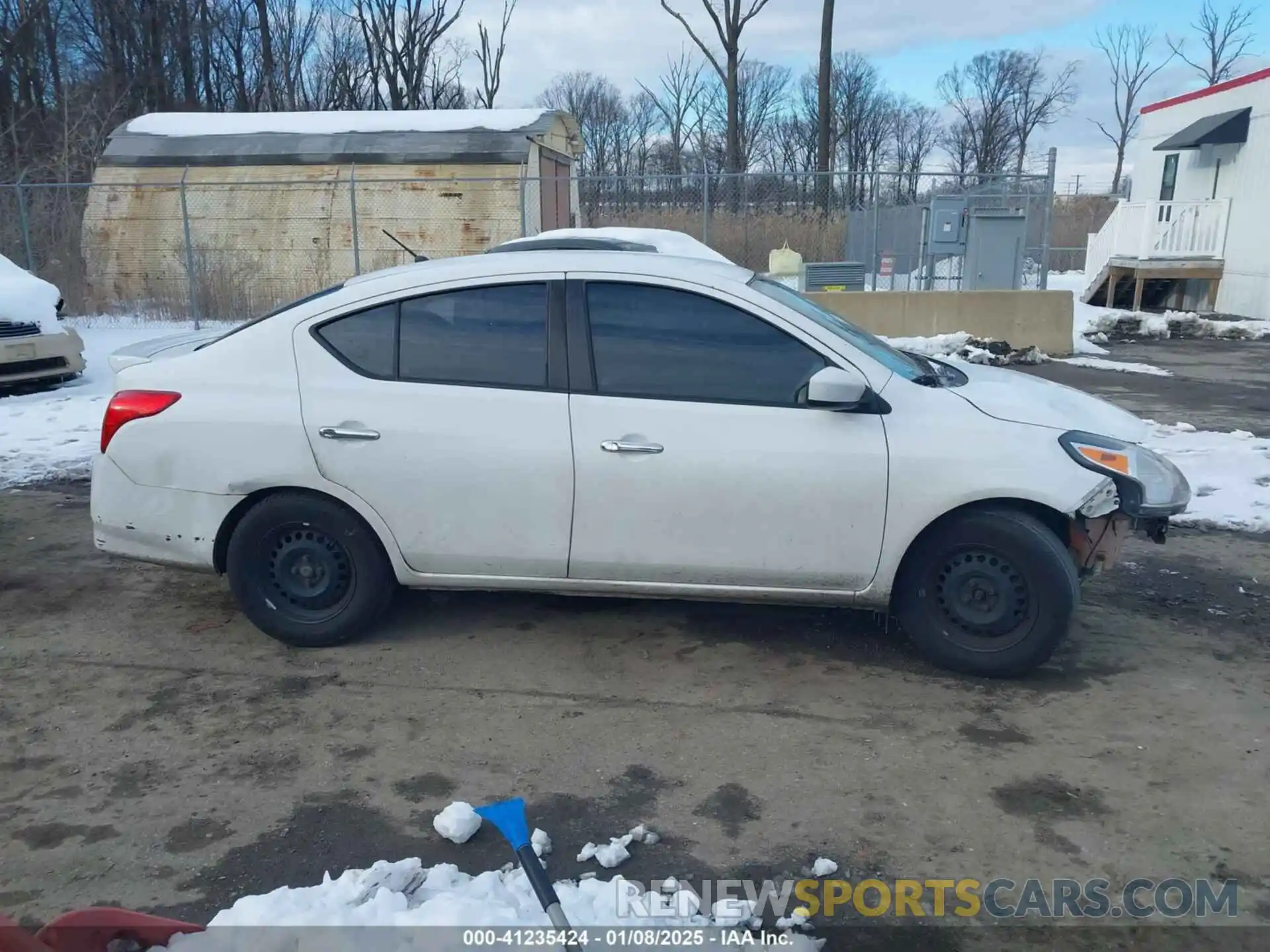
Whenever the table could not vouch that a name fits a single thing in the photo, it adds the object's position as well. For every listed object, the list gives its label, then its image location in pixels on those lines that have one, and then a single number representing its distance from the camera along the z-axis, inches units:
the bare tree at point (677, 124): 1972.2
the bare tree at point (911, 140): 2209.6
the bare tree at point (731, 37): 1307.8
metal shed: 693.3
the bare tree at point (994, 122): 2154.3
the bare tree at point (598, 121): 2106.3
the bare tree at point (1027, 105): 2284.7
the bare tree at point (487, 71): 1825.8
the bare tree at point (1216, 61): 2087.8
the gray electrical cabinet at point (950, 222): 623.5
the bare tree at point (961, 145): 2229.3
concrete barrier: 550.9
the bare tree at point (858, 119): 2076.8
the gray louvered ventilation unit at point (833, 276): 620.7
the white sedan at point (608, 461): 158.7
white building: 759.1
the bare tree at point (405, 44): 1651.1
